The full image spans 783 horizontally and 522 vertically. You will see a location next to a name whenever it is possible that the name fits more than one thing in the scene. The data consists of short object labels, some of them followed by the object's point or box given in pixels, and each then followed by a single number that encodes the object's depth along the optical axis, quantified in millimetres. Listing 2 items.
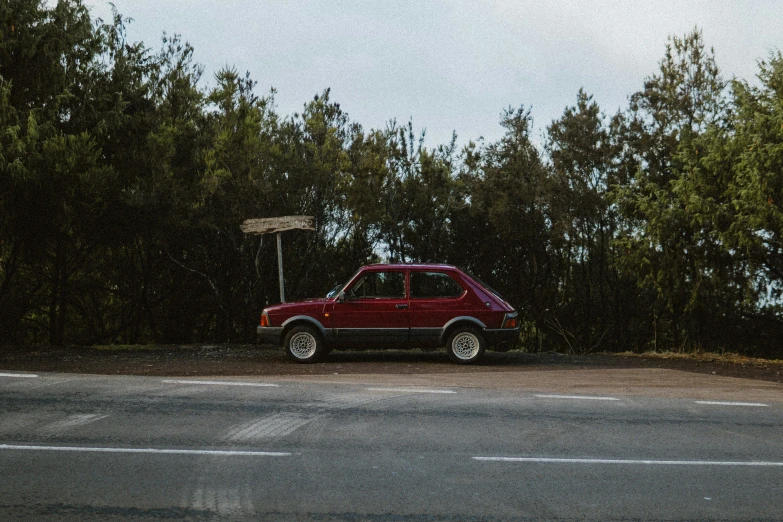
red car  15055
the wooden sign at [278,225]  16438
